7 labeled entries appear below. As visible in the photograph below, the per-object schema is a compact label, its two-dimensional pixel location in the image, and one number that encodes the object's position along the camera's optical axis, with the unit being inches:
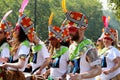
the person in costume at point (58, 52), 349.1
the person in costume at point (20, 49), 288.7
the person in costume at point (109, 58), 362.3
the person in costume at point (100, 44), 409.1
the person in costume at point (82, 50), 242.4
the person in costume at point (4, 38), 304.9
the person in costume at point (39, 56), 389.1
